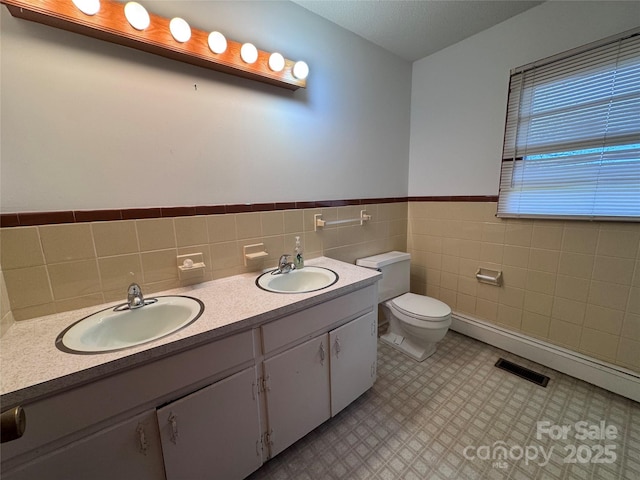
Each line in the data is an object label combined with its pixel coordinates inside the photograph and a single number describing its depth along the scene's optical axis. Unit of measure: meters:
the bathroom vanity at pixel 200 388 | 0.68
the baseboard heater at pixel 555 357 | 1.48
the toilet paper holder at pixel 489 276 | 1.93
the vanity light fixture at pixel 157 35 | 0.88
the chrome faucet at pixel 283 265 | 1.47
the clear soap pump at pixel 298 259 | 1.53
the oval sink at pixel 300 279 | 1.40
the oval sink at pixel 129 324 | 0.87
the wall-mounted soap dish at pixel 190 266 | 1.22
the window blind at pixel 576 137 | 1.38
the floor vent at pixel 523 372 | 1.65
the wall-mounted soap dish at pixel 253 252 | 1.43
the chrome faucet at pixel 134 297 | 1.04
